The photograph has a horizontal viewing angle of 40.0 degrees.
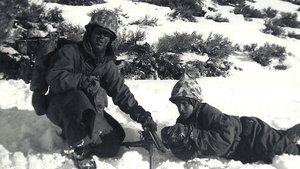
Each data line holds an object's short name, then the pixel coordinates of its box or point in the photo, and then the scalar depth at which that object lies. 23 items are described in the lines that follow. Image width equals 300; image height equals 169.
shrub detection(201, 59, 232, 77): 6.90
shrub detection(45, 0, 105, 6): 8.17
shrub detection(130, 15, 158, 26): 8.30
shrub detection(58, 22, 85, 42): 6.57
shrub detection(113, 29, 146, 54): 6.79
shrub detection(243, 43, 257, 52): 8.37
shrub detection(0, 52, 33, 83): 5.77
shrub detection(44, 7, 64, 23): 7.05
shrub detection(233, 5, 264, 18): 11.02
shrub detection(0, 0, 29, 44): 5.76
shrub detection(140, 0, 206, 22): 9.42
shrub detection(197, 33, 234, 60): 7.63
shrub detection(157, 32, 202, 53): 7.18
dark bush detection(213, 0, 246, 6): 11.48
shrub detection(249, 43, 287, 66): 7.98
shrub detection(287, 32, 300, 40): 9.93
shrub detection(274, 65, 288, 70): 7.90
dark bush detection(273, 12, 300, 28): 10.54
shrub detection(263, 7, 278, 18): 11.29
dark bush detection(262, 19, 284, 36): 9.84
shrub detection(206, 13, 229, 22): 9.91
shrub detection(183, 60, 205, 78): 6.64
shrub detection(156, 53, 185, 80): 6.71
